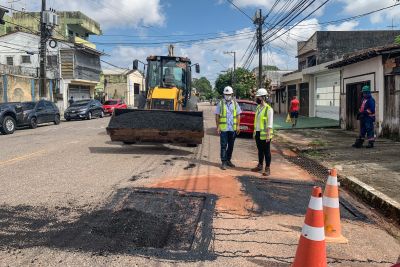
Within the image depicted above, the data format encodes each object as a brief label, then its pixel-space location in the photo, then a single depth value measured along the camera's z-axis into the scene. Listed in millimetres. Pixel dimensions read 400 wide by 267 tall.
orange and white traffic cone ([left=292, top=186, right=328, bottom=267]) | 3641
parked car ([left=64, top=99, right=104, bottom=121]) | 28500
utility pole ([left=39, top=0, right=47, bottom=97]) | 28344
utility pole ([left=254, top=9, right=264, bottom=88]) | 27109
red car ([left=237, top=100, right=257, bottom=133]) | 16520
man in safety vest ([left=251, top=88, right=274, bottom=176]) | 8641
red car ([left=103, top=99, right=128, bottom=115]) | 34875
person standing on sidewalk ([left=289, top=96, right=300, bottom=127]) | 20453
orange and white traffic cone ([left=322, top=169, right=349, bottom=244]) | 4770
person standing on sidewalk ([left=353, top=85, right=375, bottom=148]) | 11906
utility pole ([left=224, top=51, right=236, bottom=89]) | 63000
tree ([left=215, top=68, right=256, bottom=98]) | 59931
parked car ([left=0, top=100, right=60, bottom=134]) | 18672
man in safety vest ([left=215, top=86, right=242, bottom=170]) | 9453
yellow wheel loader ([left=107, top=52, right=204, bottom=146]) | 10758
